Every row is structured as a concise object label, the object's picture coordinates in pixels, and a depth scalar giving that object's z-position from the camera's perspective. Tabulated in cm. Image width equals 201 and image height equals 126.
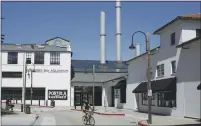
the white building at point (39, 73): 7044
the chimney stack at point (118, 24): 7688
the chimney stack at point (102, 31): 7706
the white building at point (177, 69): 2892
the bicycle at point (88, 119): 2577
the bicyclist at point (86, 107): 2645
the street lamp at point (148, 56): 2602
